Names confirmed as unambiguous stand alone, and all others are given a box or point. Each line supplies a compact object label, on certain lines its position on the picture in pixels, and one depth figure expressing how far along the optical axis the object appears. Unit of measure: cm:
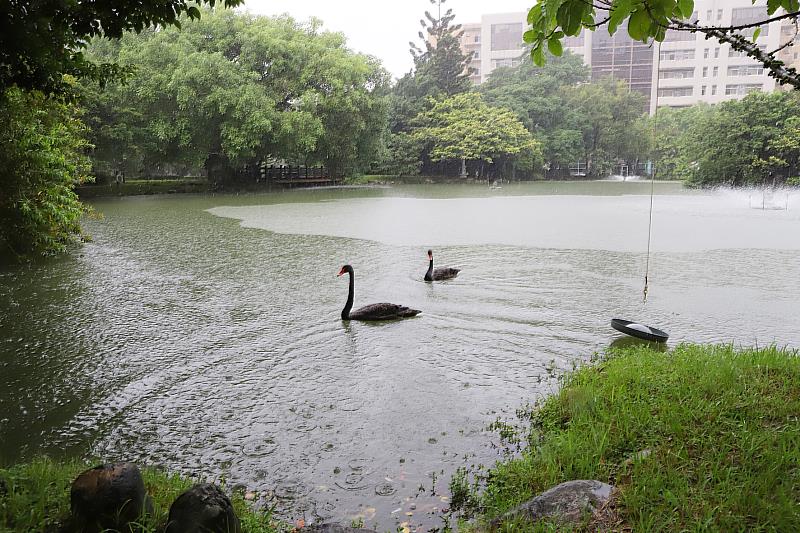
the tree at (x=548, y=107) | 4041
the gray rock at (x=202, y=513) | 241
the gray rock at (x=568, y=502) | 261
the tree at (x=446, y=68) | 4194
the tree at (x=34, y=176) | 759
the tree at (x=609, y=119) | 4169
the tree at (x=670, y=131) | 4053
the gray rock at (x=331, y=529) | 261
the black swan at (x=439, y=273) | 864
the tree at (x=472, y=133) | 3619
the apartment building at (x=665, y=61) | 4616
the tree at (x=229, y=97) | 2188
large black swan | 664
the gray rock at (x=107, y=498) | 246
